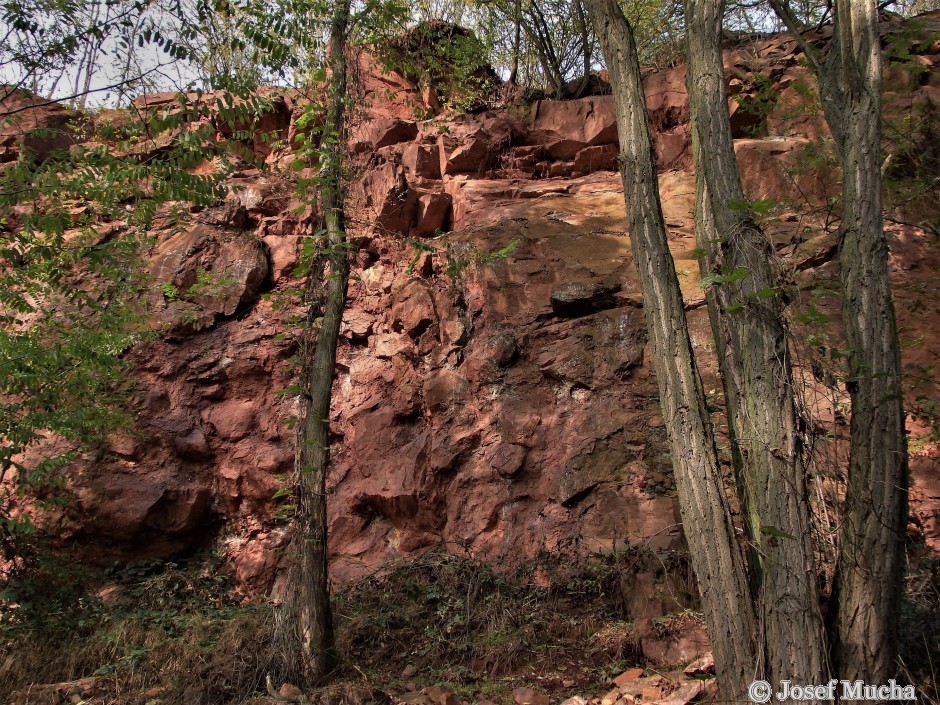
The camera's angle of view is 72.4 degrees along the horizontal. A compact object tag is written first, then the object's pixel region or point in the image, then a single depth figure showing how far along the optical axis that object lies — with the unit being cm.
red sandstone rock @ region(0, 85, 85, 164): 1155
